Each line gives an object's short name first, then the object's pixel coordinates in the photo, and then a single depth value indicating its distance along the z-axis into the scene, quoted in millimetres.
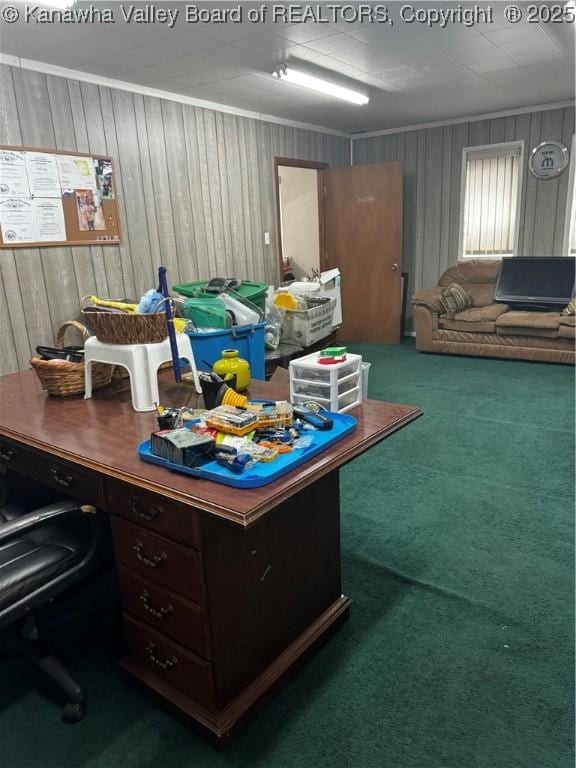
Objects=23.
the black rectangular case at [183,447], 1290
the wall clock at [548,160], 5535
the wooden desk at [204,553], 1312
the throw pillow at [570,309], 5104
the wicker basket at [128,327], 1735
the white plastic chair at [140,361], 1742
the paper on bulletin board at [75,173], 3697
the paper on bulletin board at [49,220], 3596
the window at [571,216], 5516
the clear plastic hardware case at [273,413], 1452
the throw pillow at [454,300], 5664
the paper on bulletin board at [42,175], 3520
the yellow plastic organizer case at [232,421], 1399
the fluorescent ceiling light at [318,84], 3723
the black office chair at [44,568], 1394
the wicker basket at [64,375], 1895
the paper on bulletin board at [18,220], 3422
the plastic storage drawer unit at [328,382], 1591
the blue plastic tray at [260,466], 1215
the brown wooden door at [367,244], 6211
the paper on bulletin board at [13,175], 3387
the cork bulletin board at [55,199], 3441
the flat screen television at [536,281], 5445
